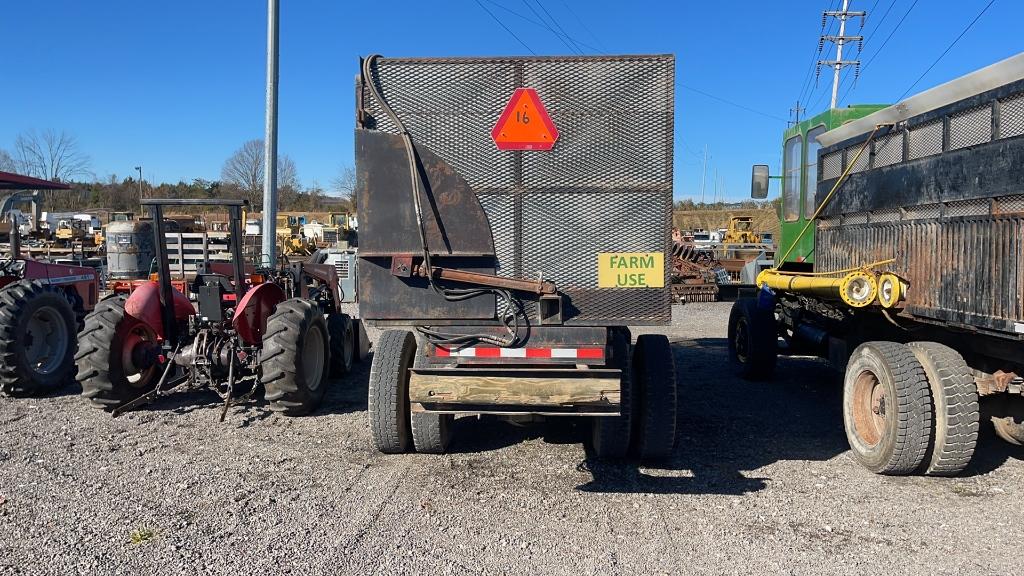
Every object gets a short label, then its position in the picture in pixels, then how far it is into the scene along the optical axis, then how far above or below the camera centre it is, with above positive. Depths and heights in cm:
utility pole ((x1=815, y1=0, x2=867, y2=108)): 3194 +1076
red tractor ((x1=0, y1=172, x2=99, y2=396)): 717 -45
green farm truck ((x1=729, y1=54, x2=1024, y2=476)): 452 +6
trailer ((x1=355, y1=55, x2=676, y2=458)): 471 +49
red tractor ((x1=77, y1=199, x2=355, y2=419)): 646 -63
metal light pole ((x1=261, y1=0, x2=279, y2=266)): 1096 +229
